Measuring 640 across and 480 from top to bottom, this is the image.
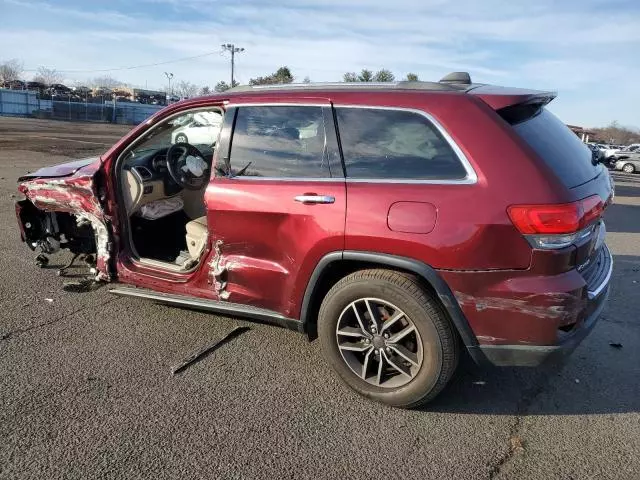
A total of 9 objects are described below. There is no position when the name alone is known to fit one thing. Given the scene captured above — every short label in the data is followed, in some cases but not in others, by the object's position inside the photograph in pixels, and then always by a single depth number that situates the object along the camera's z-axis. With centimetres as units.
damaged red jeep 271
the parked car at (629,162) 2970
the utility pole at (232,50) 6291
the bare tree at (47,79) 12729
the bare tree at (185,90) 12256
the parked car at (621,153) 3077
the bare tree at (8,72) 11769
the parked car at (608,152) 3206
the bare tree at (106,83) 14648
